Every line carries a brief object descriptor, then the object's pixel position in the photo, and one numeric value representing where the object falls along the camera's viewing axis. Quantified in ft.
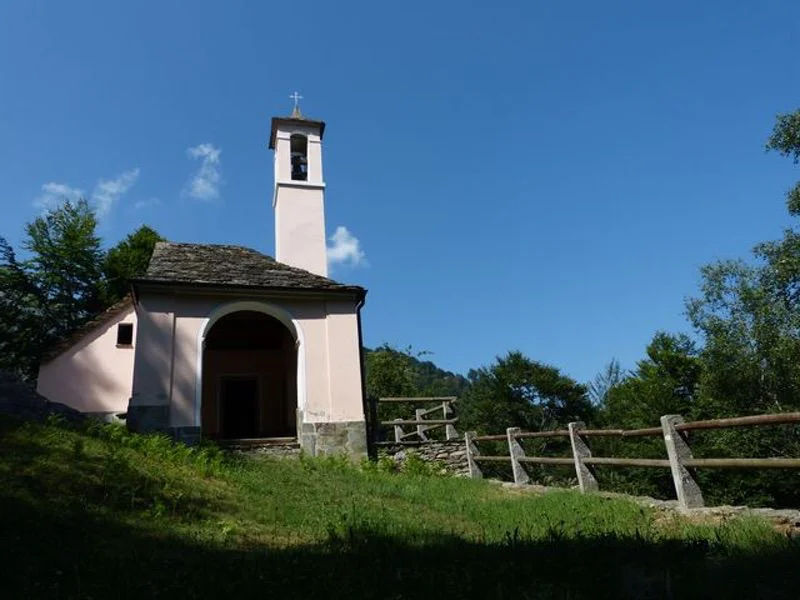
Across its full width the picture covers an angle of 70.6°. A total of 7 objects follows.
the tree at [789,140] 51.78
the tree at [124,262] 94.84
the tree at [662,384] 85.51
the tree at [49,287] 85.51
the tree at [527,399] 103.91
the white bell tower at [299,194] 55.42
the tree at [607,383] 112.88
